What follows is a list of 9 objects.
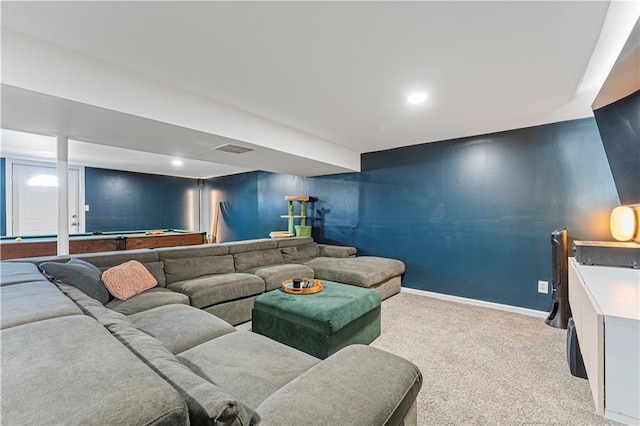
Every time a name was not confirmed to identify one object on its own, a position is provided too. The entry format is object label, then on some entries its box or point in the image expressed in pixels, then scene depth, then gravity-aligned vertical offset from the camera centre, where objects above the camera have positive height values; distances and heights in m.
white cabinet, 1.12 -0.60
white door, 5.18 +0.23
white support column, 2.76 +0.16
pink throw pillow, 2.32 -0.61
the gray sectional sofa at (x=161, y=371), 0.58 -0.48
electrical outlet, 3.14 -0.85
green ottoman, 2.09 -0.86
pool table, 3.49 -0.46
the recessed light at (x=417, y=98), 2.48 +1.07
